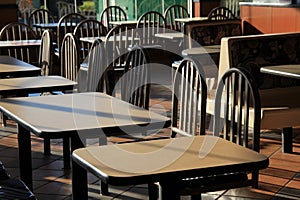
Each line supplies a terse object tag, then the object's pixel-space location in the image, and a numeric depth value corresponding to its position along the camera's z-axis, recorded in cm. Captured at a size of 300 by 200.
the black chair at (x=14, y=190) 231
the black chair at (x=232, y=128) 255
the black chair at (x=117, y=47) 582
